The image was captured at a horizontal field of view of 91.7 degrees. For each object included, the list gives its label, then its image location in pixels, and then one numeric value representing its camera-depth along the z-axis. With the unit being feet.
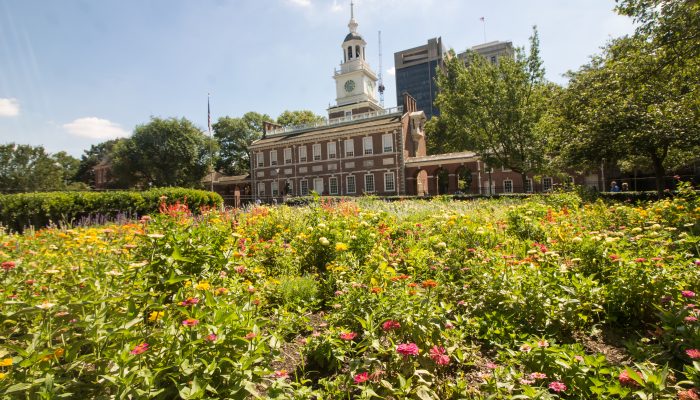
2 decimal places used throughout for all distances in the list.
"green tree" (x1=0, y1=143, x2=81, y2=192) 145.28
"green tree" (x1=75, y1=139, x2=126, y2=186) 223.10
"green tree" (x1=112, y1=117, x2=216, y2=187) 134.88
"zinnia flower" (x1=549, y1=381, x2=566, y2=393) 6.26
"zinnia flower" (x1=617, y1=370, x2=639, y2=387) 6.11
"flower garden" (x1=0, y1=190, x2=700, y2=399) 6.34
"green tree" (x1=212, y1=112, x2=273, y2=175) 171.94
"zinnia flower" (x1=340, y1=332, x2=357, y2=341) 8.13
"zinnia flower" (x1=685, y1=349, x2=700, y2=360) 6.17
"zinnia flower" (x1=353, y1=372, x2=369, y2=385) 6.79
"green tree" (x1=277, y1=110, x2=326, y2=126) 180.86
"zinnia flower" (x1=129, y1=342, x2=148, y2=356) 5.77
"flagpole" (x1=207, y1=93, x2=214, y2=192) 97.33
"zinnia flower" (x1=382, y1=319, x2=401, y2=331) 8.09
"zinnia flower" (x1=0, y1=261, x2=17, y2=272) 9.20
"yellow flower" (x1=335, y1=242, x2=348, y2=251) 13.42
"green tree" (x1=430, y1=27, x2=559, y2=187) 63.87
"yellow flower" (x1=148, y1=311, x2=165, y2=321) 7.88
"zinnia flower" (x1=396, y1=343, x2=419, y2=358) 7.08
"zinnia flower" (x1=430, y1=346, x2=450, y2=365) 7.41
